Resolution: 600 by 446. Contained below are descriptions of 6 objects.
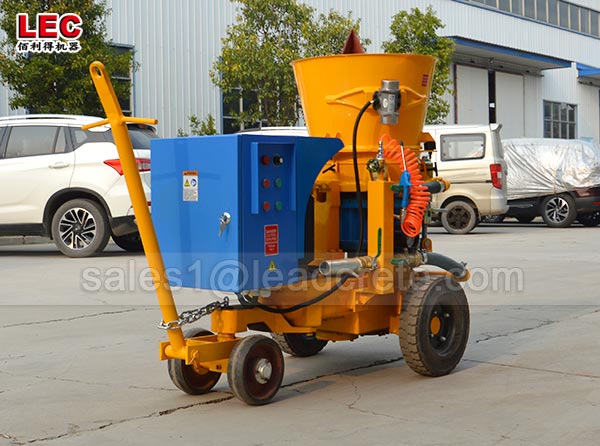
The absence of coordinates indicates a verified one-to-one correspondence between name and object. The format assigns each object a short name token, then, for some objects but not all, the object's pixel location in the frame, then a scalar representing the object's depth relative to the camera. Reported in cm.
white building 2327
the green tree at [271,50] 2270
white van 1823
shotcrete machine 484
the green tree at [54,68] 1797
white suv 1252
